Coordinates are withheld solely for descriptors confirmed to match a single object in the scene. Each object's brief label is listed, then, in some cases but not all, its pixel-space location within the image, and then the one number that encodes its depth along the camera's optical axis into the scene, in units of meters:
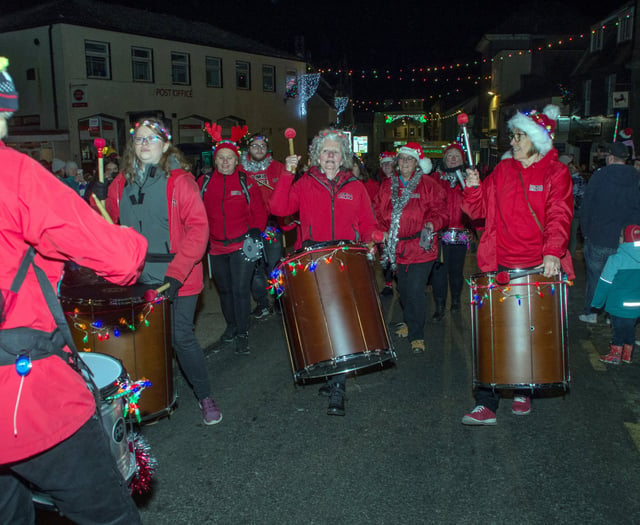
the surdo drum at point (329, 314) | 4.06
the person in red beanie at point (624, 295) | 5.71
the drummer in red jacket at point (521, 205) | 4.26
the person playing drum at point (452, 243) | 7.47
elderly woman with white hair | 4.83
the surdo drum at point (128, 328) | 3.70
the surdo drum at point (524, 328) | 4.00
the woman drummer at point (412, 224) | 6.07
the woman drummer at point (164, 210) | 4.14
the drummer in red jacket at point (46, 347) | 1.79
